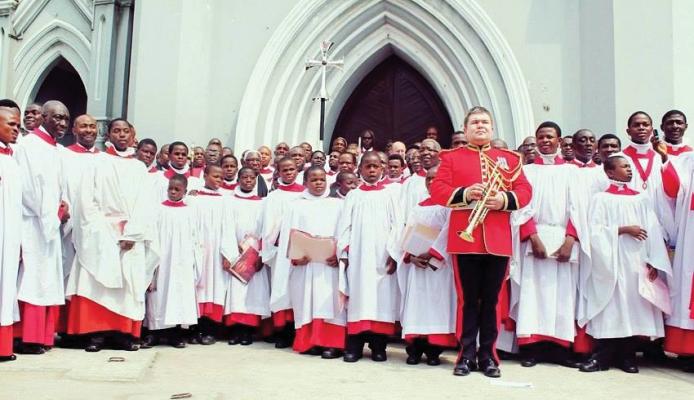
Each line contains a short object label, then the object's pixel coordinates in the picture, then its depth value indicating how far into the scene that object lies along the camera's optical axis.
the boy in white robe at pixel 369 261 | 5.54
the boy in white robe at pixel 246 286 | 6.53
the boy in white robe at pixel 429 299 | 5.30
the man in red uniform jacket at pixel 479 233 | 4.75
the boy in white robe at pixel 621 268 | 5.25
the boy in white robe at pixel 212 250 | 6.52
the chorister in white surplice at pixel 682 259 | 5.18
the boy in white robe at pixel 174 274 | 6.17
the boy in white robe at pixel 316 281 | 5.75
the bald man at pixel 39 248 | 5.38
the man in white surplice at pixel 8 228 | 5.05
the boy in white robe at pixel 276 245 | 6.27
